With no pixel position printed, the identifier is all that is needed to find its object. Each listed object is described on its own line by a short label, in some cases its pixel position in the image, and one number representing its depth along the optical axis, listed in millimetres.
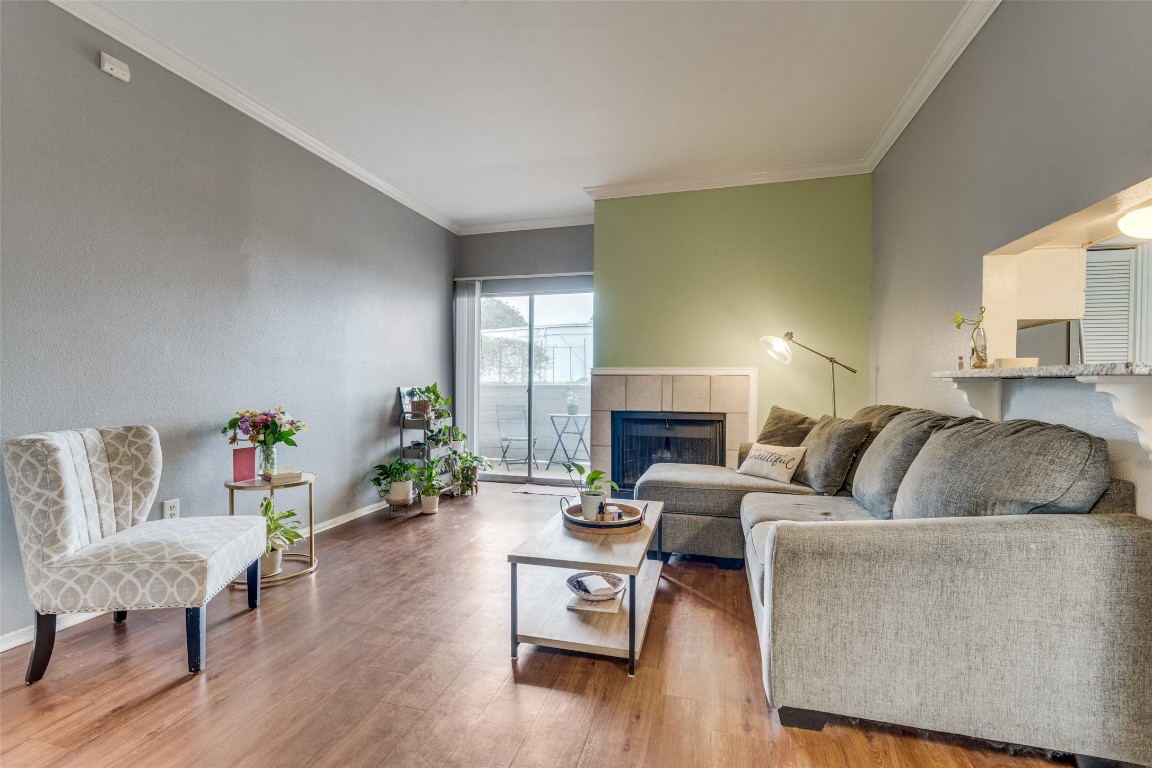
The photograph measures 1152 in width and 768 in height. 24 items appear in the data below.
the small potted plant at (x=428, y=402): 4535
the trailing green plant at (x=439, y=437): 4539
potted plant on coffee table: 2279
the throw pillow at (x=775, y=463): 3072
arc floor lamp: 3649
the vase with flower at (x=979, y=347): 2020
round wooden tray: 2203
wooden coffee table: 1862
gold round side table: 2729
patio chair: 5473
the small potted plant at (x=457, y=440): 4871
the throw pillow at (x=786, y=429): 3377
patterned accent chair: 1799
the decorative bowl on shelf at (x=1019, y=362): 1872
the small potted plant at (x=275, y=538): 2795
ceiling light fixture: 1412
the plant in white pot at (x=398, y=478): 4215
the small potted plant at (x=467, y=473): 4812
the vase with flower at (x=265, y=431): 2818
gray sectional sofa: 1334
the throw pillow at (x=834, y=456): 2805
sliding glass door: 5328
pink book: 2820
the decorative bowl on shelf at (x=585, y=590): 2193
